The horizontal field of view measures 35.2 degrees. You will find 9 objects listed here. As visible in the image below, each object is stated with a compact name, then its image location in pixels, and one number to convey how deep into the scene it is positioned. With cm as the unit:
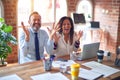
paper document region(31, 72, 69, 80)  163
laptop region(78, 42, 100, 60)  217
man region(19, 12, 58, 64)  240
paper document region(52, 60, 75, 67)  198
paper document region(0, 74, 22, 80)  161
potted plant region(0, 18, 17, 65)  243
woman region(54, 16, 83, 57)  251
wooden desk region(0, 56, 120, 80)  171
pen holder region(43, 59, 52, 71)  184
